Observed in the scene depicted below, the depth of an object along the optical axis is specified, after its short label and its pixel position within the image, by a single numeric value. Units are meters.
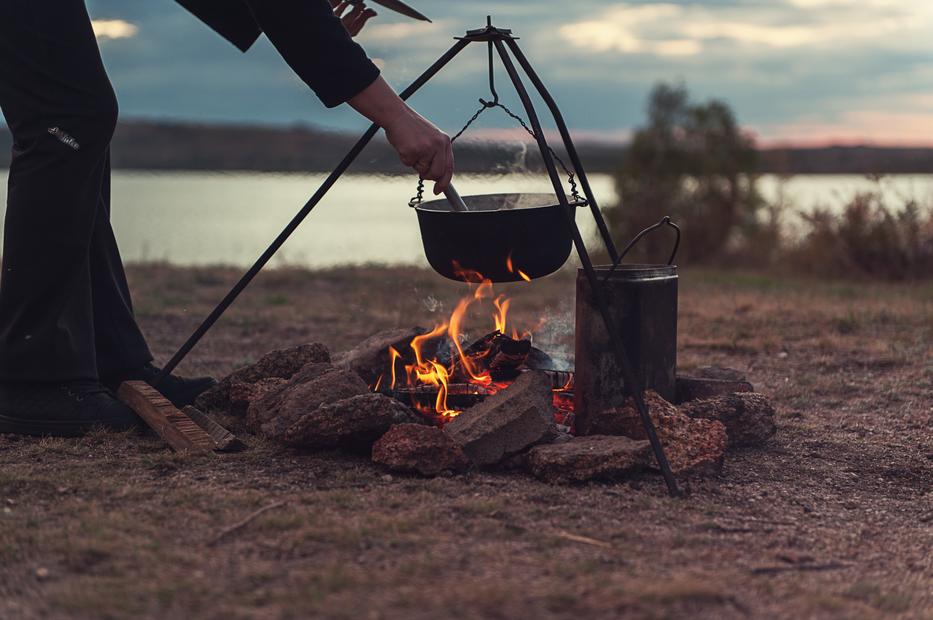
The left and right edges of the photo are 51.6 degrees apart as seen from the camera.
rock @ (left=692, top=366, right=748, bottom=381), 4.11
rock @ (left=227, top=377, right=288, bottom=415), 3.88
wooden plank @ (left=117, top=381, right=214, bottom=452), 3.31
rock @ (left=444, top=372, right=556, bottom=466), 3.16
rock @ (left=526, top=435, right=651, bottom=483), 3.01
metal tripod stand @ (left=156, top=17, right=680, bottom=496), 3.05
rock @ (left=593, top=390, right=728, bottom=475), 3.16
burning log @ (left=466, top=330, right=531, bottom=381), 3.80
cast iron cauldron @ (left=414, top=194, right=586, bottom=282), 3.21
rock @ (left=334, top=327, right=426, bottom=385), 4.07
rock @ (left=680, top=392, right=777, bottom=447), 3.53
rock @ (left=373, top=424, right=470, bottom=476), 3.05
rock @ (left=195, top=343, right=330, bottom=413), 3.96
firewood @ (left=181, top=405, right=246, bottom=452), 3.30
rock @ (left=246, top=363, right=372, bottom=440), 3.37
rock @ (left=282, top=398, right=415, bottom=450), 3.17
